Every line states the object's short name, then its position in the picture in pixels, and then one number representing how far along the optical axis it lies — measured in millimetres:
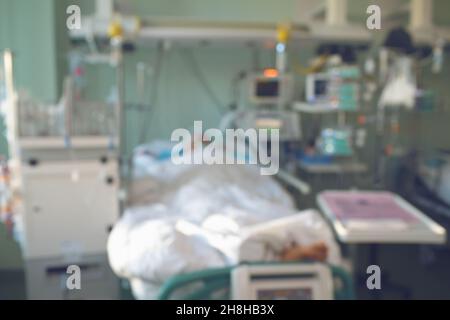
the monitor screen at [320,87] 3566
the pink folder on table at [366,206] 2145
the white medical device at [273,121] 3469
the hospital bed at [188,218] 1542
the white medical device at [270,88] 3586
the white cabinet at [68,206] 2154
